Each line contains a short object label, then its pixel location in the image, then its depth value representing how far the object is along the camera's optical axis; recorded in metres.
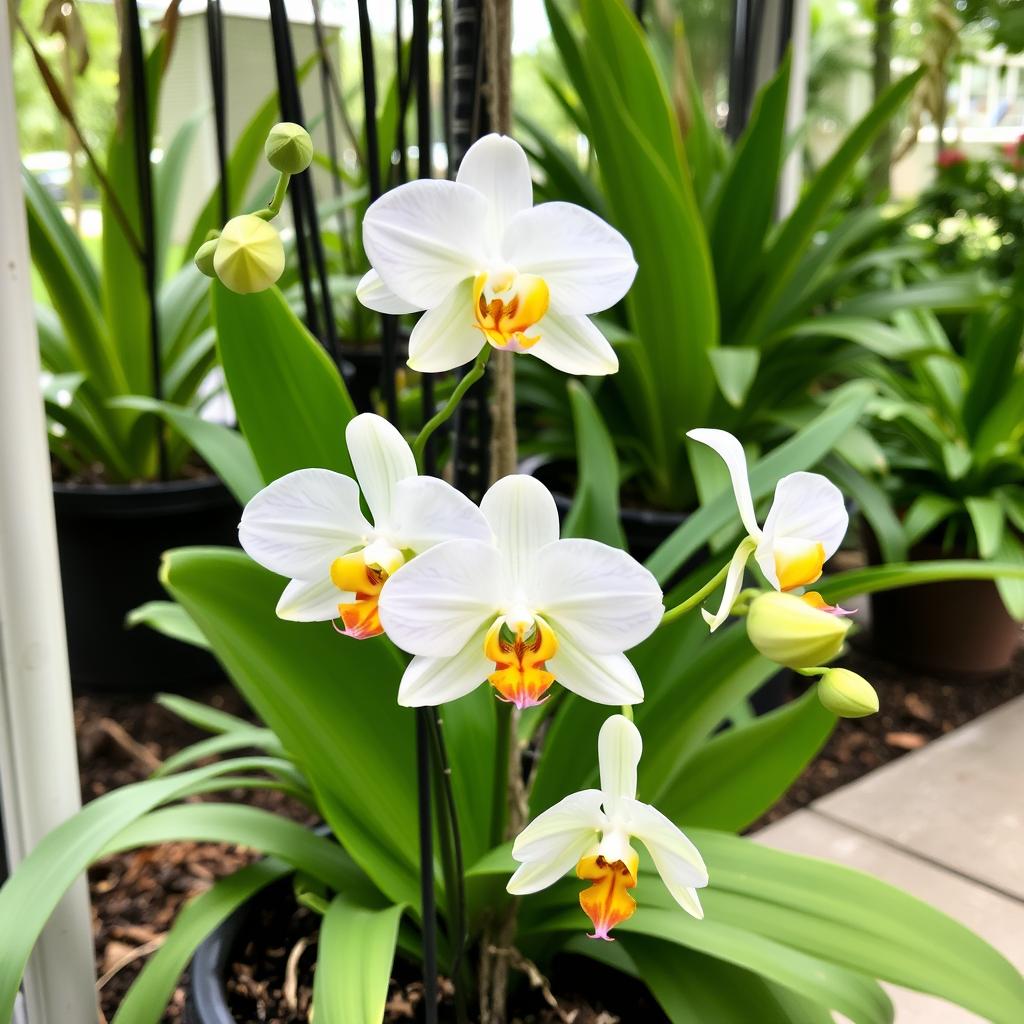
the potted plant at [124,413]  1.46
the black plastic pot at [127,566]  1.46
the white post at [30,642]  0.65
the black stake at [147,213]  1.15
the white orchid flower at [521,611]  0.43
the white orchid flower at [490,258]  0.43
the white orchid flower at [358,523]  0.44
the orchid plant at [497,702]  0.44
